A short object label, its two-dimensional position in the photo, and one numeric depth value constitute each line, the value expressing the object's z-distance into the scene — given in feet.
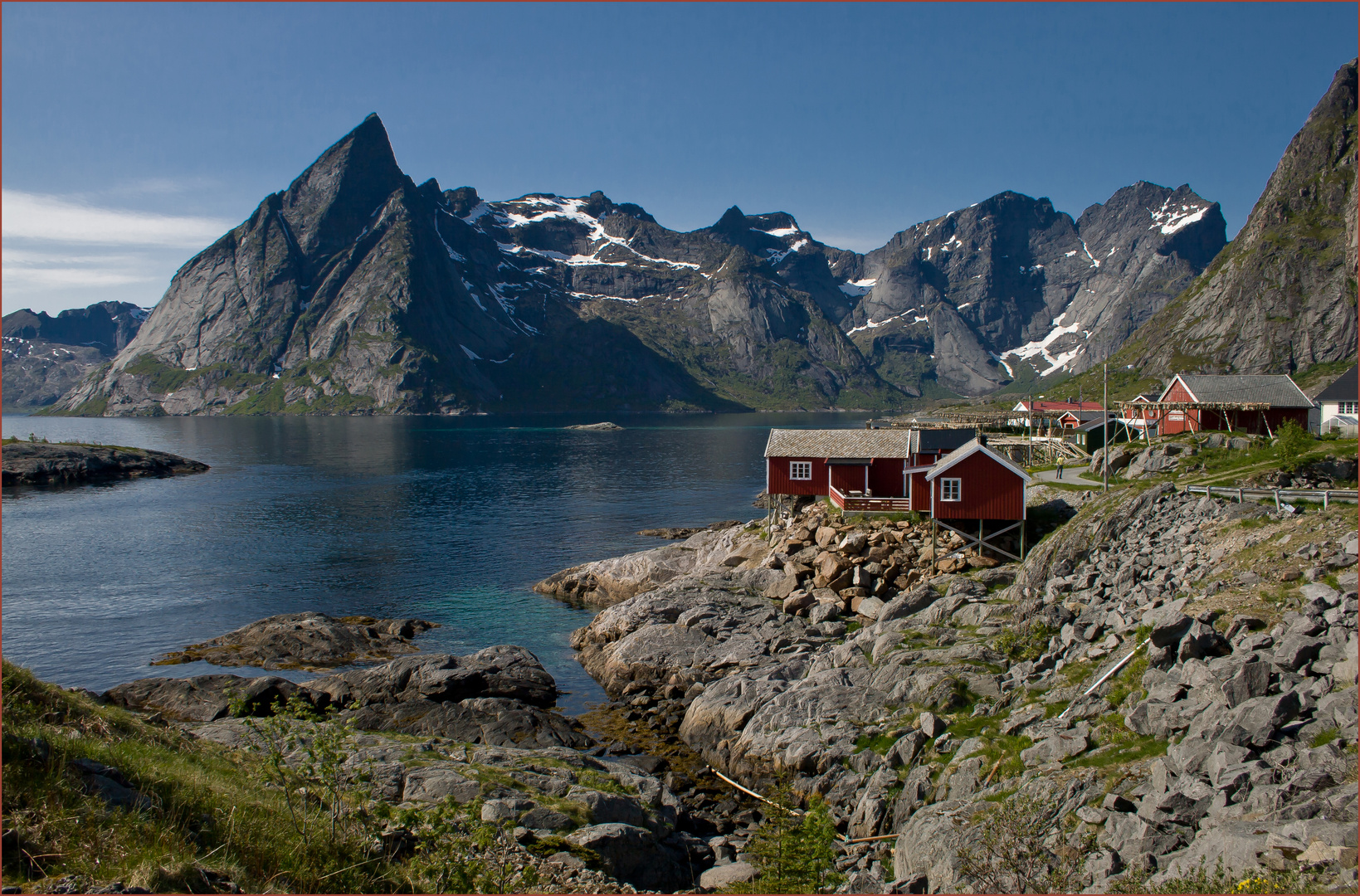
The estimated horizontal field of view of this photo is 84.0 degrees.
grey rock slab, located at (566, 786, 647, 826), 66.95
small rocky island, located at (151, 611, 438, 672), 127.54
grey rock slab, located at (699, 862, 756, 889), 59.47
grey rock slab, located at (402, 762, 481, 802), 66.23
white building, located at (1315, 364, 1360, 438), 187.42
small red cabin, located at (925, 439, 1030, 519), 136.26
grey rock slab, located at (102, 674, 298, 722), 100.27
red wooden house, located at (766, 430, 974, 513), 173.24
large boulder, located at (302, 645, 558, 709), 106.73
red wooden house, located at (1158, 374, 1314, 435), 183.32
